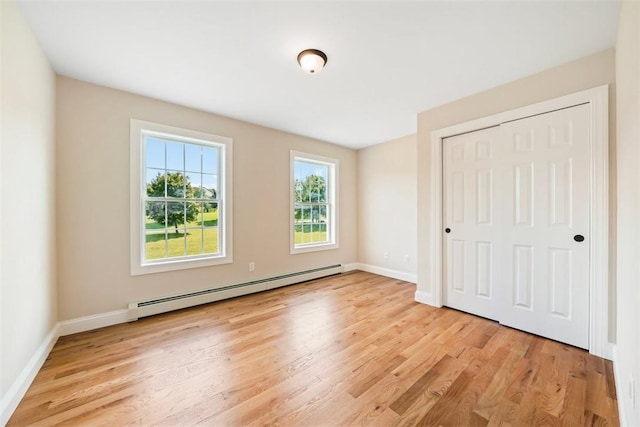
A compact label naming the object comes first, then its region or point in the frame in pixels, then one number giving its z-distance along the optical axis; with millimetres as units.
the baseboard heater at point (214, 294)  2798
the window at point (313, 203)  4344
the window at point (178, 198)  2846
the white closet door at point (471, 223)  2711
